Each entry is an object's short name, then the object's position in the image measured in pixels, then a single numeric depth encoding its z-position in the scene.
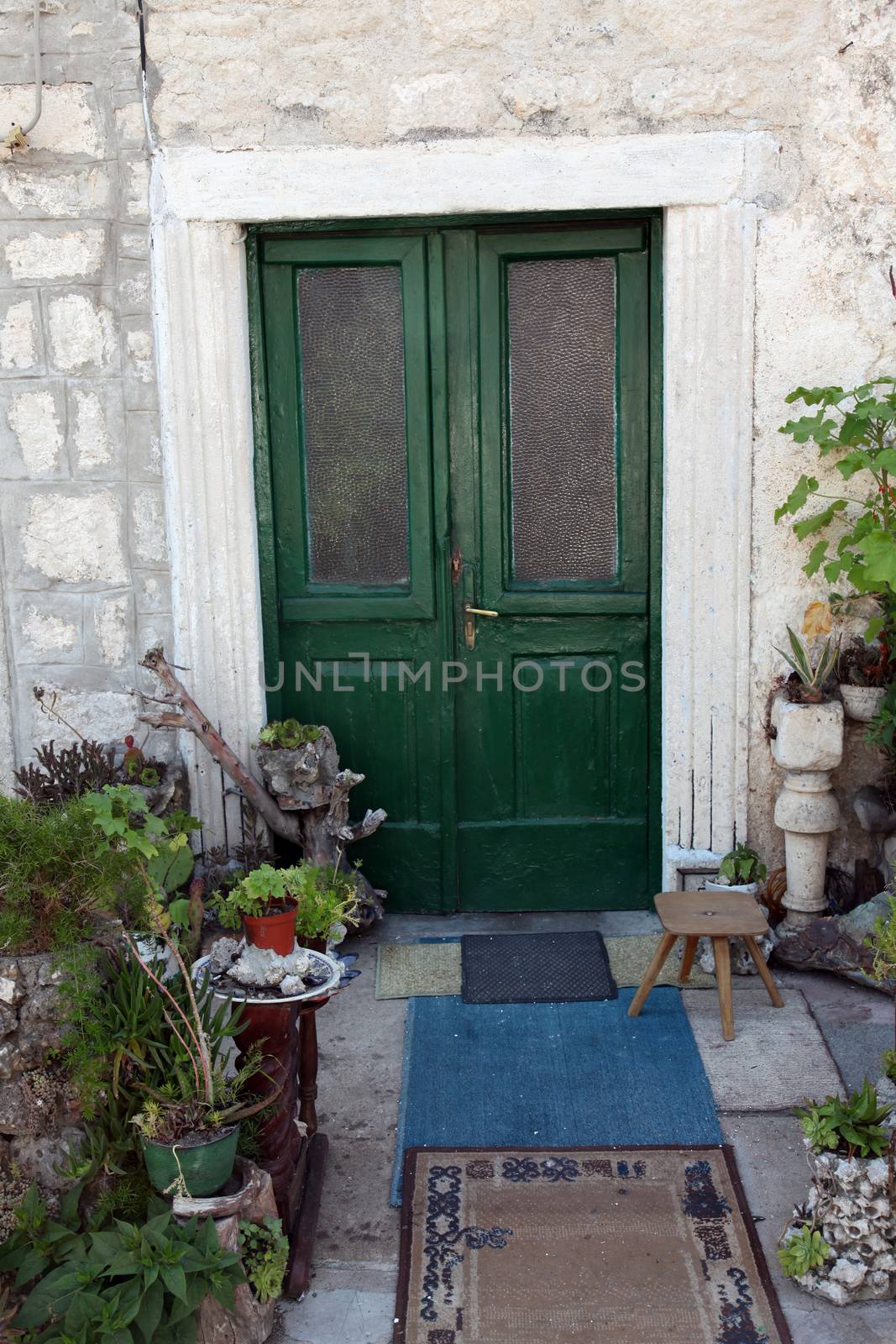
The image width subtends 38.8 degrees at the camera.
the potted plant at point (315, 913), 3.45
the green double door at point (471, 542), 4.82
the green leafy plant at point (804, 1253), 3.05
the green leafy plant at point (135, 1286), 2.65
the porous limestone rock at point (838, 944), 4.50
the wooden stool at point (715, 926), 4.12
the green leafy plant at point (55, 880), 3.19
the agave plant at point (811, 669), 4.61
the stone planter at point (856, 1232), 3.02
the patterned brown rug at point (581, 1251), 2.98
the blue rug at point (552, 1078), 3.71
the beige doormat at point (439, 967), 4.60
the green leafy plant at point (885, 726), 4.43
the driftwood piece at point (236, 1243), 2.82
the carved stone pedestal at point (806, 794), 4.55
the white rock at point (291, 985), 3.26
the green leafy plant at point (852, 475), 4.20
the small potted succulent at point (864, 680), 4.58
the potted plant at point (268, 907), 3.28
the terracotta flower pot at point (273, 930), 3.29
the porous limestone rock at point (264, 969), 3.28
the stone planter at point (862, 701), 4.56
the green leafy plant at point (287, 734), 4.73
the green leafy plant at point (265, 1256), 2.91
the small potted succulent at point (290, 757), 4.70
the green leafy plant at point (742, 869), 4.72
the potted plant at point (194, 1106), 2.86
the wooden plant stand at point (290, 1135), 3.15
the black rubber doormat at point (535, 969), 4.53
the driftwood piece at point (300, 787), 4.64
